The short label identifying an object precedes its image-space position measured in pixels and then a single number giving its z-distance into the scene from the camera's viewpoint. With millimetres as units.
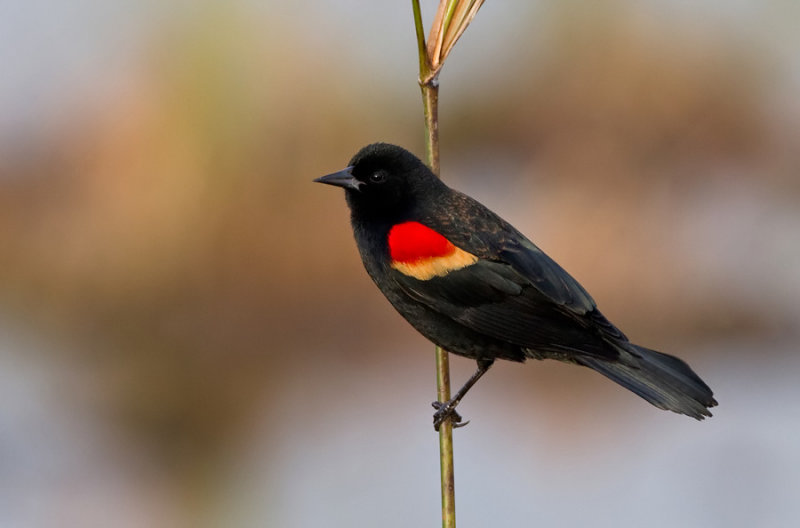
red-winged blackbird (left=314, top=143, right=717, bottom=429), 5395
